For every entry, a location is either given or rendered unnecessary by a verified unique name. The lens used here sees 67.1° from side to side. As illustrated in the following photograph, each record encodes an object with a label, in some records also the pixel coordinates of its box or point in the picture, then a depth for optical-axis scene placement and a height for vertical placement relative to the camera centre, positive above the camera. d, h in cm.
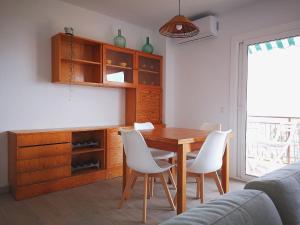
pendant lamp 220 +86
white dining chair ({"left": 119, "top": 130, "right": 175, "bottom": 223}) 213 -51
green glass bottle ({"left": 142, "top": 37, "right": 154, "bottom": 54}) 414 +115
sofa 71 -35
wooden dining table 209 -33
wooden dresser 262 -65
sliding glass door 313 +24
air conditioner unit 354 +134
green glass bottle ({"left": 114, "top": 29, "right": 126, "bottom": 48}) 371 +114
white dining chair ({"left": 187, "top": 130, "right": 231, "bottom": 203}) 216 -47
